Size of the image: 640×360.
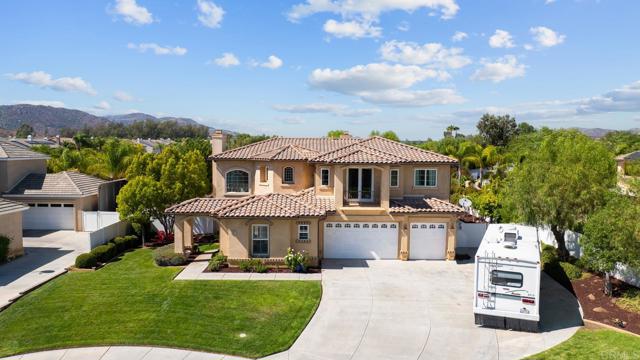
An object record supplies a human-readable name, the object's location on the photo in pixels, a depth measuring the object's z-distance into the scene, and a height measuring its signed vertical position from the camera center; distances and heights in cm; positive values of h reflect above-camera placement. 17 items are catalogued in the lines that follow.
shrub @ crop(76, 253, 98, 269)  2162 -551
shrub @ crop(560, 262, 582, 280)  1966 -539
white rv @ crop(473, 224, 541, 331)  1424 -453
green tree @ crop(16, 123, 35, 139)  15611 +788
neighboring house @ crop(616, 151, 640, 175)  5817 -30
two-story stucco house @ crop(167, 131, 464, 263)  2152 -295
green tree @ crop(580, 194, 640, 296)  1605 -317
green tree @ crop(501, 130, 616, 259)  1983 -142
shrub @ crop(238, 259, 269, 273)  2097 -552
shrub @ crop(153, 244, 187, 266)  2211 -549
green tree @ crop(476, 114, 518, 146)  8838 +542
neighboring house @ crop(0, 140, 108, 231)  3031 -311
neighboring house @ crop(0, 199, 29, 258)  2258 -390
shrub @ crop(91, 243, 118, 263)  2264 -540
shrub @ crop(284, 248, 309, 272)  2100 -533
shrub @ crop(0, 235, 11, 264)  2188 -490
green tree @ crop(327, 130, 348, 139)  5816 +278
